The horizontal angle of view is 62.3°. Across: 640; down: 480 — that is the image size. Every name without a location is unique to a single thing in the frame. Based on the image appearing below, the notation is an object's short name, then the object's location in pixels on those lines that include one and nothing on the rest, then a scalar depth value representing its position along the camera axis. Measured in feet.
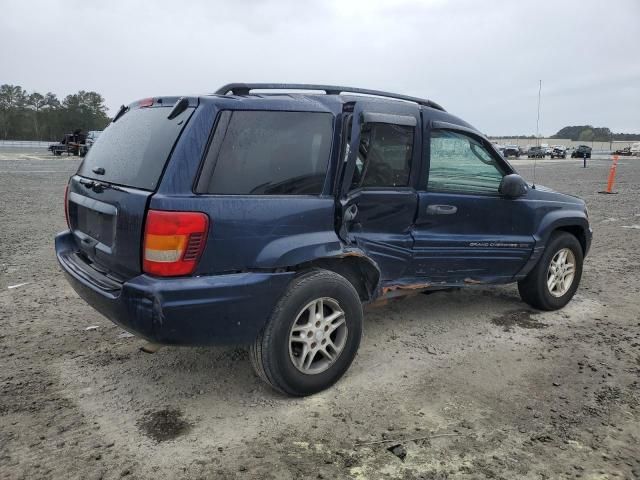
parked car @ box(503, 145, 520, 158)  171.27
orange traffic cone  52.05
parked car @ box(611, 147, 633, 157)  216.90
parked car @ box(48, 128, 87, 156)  112.68
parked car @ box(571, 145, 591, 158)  181.44
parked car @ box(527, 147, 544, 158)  166.20
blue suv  9.31
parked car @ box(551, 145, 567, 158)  190.69
